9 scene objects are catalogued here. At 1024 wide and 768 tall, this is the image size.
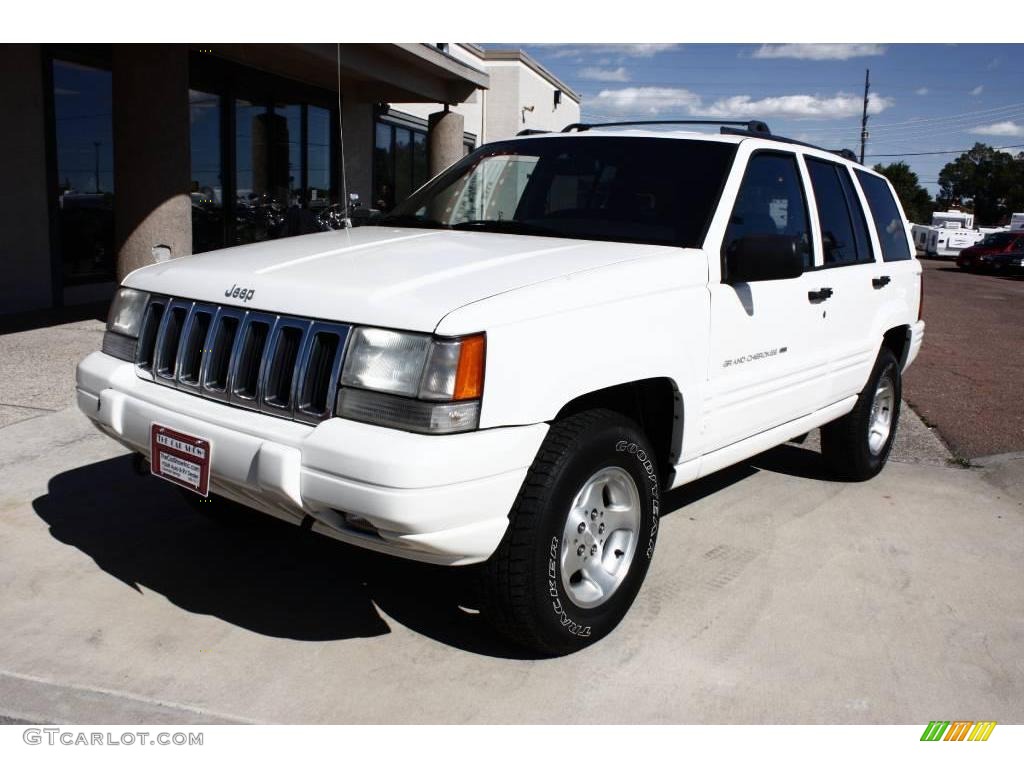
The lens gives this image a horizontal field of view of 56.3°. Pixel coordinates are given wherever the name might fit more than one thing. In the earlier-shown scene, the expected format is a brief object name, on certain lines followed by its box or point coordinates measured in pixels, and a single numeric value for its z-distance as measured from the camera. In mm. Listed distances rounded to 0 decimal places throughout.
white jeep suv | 2893
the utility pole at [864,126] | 64375
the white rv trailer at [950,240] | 42094
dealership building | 9227
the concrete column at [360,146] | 17395
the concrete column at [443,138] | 16781
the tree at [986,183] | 97856
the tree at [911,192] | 94688
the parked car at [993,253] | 32500
